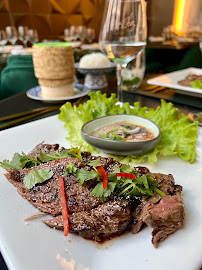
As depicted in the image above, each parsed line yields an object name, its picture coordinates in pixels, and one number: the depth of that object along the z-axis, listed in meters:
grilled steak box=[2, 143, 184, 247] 0.22
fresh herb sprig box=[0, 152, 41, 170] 0.31
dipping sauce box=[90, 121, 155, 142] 0.36
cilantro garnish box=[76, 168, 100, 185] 0.26
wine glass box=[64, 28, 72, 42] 1.82
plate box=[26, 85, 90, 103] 0.57
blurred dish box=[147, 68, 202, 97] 0.57
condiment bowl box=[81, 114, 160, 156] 0.34
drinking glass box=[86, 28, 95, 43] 1.85
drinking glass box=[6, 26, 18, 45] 1.58
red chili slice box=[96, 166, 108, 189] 0.25
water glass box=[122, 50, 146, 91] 0.64
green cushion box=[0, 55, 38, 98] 0.84
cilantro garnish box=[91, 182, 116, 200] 0.25
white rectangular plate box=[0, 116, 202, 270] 0.20
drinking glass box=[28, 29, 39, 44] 1.65
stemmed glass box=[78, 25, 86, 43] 1.86
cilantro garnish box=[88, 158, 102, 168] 0.28
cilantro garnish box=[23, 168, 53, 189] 0.27
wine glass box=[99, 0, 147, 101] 0.48
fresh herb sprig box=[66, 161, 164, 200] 0.25
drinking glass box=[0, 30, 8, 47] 1.48
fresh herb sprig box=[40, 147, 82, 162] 0.31
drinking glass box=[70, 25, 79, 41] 1.81
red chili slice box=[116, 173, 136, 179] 0.26
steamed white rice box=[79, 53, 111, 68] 0.68
